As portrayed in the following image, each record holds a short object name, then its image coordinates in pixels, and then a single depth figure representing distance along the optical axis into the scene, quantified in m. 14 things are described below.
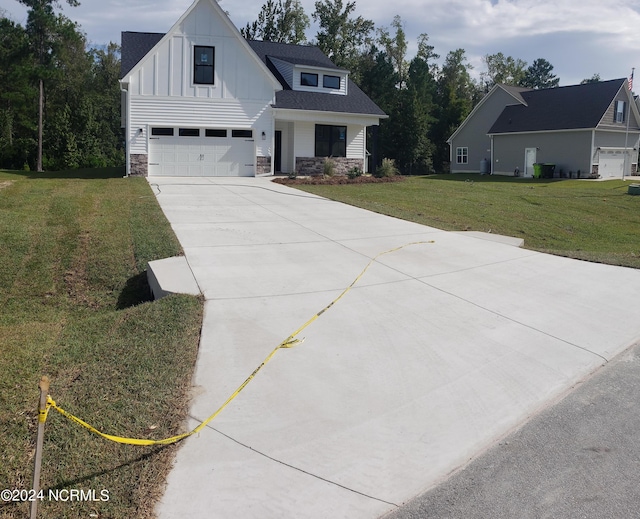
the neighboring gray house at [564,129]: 36.62
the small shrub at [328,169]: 25.70
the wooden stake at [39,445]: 2.94
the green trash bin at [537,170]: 37.31
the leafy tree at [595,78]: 83.17
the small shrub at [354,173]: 24.58
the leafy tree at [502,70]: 74.94
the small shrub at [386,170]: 25.31
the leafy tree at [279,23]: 48.97
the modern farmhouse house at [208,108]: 23.30
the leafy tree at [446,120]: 53.28
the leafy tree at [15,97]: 41.44
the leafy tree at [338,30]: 49.81
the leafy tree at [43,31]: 44.16
